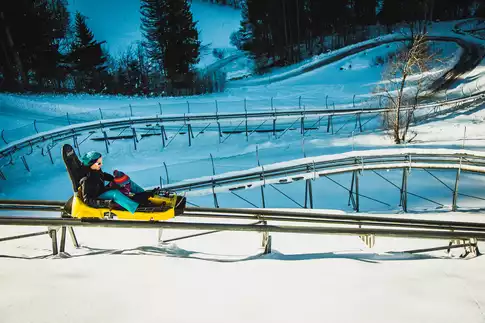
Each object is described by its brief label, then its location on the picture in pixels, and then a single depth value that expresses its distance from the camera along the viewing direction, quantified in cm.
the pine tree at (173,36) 4109
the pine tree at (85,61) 4091
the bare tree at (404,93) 2142
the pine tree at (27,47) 3553
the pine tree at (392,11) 5331
